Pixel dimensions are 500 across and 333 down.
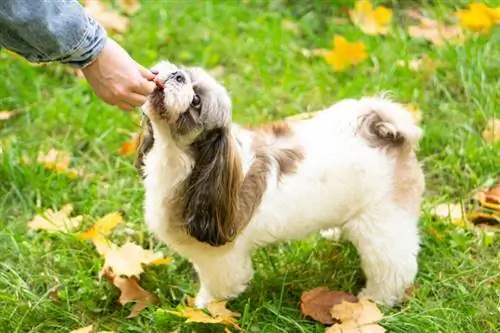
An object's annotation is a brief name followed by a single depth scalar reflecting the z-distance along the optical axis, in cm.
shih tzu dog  397
